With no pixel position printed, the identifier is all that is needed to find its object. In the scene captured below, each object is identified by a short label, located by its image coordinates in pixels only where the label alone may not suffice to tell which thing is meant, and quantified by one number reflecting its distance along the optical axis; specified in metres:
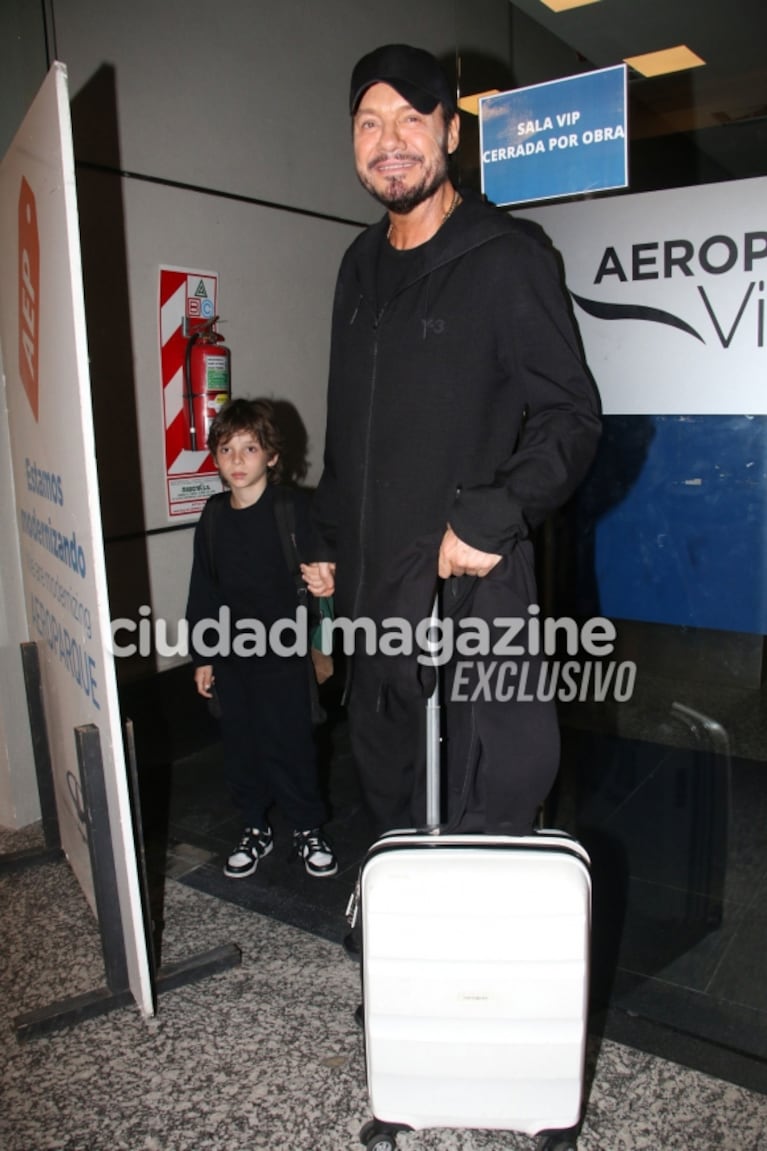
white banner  1.65
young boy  2.57
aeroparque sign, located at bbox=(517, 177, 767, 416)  2.26
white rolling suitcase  1.45
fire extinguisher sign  3.24
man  1.54
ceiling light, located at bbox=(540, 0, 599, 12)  2.36
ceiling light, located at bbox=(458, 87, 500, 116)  2.31
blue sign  2.08
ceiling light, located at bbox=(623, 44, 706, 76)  2.19
